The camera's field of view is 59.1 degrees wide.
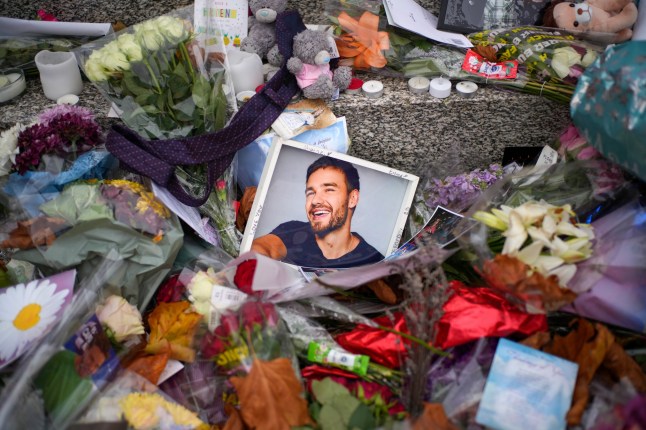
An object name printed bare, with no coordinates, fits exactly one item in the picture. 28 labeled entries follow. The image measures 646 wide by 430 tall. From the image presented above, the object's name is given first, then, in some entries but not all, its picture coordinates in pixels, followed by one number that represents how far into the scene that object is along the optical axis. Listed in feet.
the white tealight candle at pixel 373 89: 6.40
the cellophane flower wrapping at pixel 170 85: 5.46
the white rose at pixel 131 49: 5.41
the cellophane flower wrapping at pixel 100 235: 4.91
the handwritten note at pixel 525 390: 3.79
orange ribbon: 6.48
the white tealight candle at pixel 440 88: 6.29
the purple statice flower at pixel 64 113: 5.57
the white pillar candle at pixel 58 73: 6.37
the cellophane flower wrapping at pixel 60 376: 3.89
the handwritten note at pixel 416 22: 6.40
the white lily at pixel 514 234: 4.17
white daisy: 4.37
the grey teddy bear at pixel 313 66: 6.07
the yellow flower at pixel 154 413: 3.98
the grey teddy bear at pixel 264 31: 6.49
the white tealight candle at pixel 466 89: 6.35
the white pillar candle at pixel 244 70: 6.32
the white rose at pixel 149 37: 5.48
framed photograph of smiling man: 5.98
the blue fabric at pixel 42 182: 5.13
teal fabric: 4.14
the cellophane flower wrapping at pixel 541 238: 4.00
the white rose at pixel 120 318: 4.68
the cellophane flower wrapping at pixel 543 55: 6.01
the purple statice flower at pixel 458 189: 5.85
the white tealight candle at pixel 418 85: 6.39
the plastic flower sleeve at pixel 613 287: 4.19
